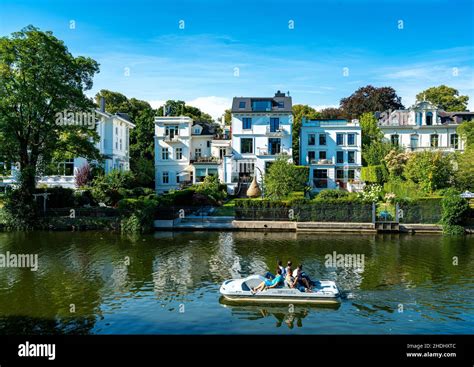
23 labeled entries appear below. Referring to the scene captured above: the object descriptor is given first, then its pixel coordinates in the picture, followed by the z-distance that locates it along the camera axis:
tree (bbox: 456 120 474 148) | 52.00
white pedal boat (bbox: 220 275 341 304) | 17.77
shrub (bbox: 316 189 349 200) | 43.22
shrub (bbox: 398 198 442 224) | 35.97
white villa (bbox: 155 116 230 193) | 60.41
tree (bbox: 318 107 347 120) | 78.69
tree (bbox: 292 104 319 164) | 69.50
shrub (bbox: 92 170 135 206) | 43.25
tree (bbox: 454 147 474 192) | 44.38
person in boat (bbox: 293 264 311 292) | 18.27
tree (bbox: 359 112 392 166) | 56.44
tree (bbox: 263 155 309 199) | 43.50
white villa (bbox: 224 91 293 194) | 56.59
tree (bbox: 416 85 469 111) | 77.88
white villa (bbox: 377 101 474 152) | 58.62
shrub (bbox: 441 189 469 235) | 34.97
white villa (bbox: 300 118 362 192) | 57.16
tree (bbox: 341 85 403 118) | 77.75
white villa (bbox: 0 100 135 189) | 51.56
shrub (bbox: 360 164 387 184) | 53.12
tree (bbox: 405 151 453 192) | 45.56
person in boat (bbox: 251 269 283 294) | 18.39
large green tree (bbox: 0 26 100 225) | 34.88
